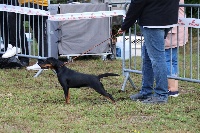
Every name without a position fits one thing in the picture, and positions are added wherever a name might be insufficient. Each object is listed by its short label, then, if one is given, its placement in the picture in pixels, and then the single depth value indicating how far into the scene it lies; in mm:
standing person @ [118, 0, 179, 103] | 8604
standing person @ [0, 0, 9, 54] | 12968
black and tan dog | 8740
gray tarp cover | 13613
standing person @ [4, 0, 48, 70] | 11881
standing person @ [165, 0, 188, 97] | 9510
